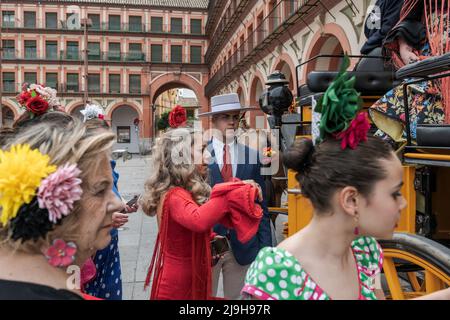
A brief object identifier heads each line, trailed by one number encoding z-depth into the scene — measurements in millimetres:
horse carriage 2117
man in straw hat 2945
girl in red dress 2145
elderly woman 1070
